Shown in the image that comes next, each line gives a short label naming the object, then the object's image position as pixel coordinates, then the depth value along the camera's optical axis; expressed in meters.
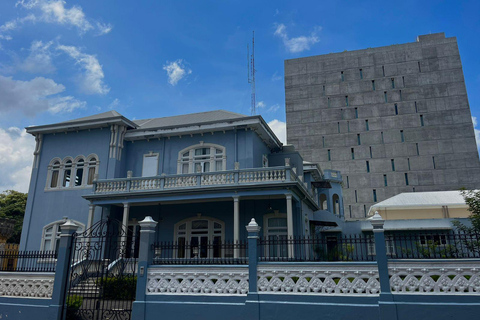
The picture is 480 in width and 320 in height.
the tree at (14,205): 37.31
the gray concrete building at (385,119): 50.81
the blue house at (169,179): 18.77
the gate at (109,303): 10.28
